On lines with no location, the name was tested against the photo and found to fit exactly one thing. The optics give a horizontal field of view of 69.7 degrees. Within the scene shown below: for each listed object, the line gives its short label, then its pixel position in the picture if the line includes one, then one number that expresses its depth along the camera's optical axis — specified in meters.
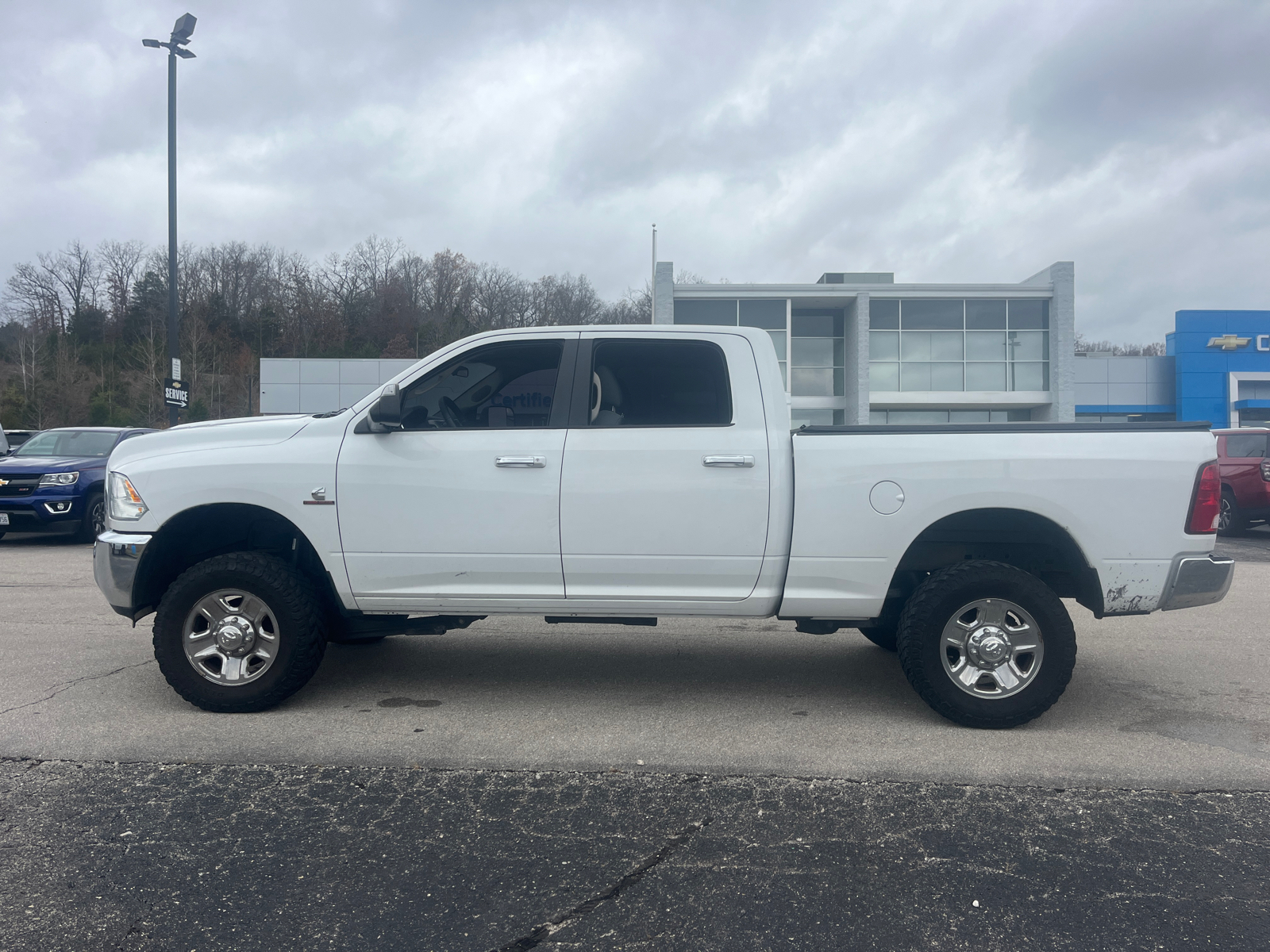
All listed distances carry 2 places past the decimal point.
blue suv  12.30
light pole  17.47
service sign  18.06
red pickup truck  13.62
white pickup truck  4.52
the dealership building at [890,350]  31.80
